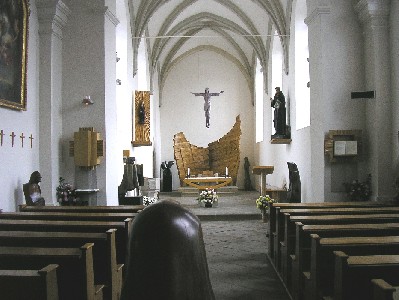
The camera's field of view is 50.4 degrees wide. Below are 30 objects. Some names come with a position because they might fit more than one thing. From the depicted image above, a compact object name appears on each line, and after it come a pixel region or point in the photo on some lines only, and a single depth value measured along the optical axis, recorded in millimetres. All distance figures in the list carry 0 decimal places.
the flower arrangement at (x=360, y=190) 6977
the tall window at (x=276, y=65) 13258
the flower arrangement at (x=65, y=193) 7371
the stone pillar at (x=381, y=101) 6844
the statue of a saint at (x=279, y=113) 11336
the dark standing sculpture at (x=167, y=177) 16734
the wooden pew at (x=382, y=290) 1733
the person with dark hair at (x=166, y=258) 1181
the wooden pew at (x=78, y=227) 3750
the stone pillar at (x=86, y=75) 7785
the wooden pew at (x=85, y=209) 5184
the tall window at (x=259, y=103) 16516
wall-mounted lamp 7574
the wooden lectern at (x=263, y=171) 10531
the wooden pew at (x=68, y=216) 4434
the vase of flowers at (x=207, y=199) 11164
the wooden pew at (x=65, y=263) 2543
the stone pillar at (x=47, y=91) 7246
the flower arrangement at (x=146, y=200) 10008
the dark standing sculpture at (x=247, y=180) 17578
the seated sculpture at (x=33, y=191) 6062
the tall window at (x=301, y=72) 10453
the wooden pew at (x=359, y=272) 2375
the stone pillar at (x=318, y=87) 7324
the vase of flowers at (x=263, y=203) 8719
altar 13695
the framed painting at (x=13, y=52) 5854
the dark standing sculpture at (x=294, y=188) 8188
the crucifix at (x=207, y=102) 16891
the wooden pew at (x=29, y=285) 1951
